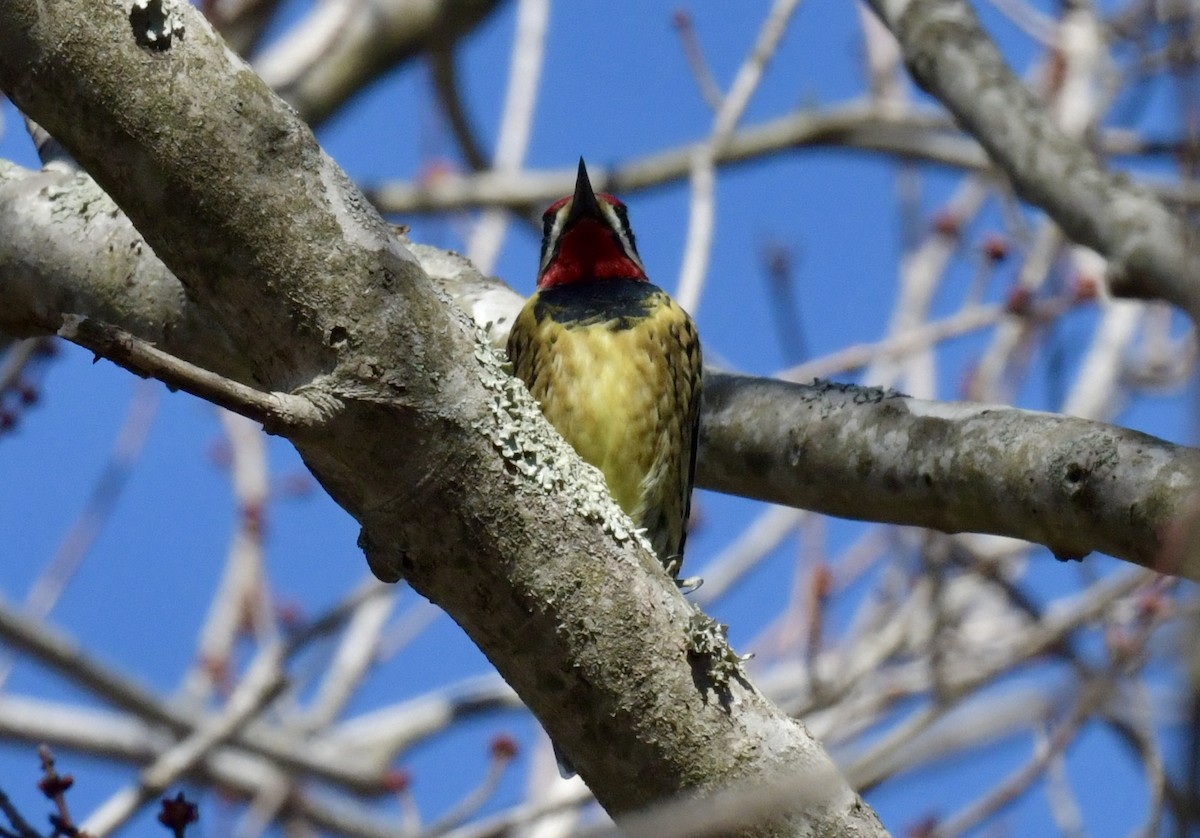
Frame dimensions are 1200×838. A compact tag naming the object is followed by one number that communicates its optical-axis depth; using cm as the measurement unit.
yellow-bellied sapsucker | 724
